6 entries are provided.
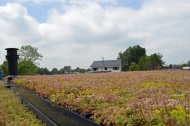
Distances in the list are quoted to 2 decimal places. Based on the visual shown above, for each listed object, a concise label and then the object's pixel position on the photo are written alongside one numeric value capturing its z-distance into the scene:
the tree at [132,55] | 53.09
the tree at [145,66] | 25.48
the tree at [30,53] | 33.88
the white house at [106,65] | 46.16
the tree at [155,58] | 25.95
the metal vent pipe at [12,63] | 8.80
